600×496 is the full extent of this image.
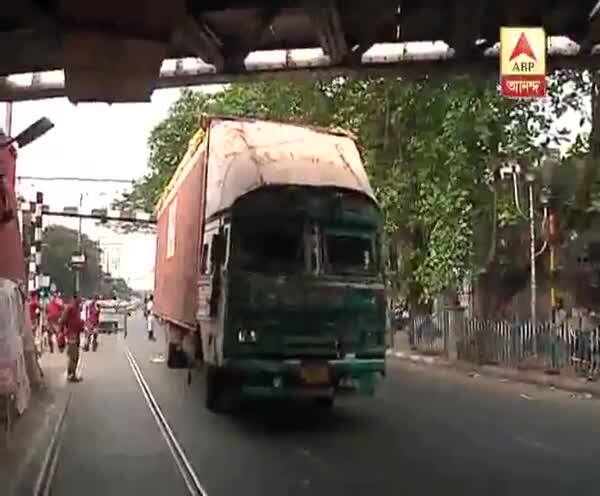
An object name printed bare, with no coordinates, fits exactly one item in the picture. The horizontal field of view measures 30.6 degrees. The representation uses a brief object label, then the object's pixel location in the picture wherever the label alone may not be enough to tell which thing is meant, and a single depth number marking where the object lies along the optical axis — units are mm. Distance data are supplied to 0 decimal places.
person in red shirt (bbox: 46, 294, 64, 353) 30938
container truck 14172
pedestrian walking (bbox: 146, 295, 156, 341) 39794
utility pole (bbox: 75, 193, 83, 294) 82375
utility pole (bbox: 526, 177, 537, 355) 30234
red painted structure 17094
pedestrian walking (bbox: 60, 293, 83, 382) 20953
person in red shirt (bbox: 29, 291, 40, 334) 27461
